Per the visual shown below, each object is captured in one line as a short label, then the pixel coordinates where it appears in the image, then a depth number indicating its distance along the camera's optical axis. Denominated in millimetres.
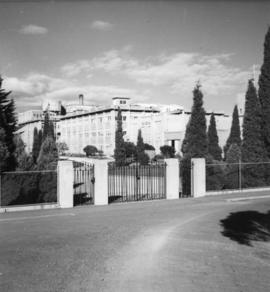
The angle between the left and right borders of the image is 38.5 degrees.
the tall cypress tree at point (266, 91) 23312
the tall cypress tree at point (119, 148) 67000
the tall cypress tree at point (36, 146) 62675
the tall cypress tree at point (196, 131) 21625
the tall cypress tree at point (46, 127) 61447
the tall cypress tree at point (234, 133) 55266
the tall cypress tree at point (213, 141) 50256
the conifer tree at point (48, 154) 27481
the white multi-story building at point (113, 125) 78938
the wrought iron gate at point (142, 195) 18234
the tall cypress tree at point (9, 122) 18184
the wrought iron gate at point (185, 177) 19475
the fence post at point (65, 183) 15852
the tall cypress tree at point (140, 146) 67631
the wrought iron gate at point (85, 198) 16962
